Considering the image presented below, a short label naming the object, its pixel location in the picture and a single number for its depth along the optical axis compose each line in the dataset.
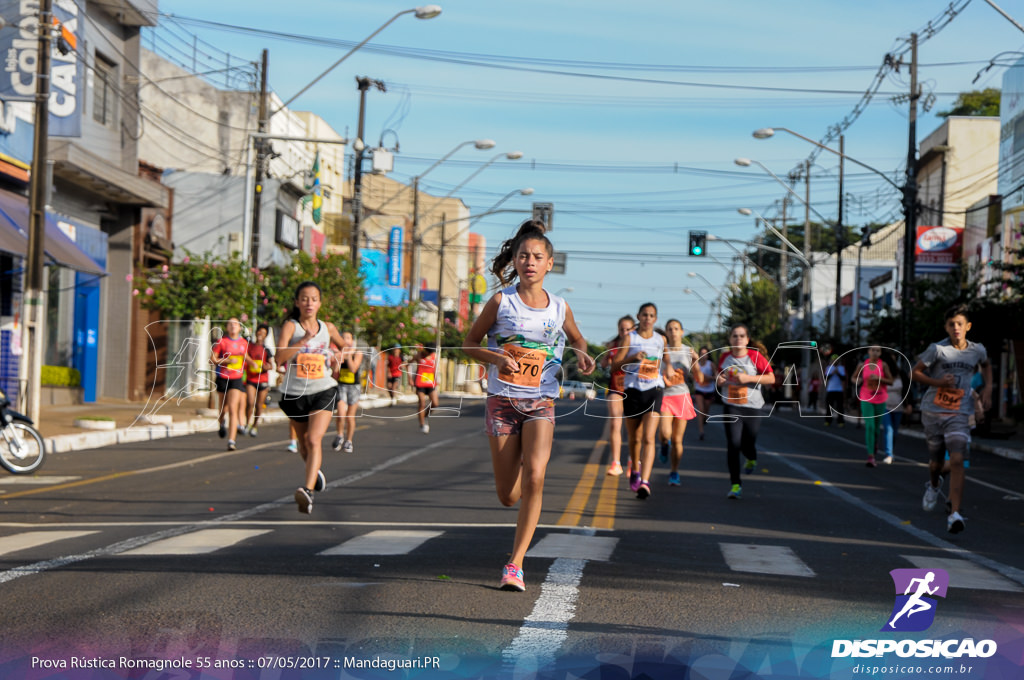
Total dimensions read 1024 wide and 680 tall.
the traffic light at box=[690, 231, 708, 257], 43.14
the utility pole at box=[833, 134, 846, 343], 48.97
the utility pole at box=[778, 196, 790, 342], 66.32
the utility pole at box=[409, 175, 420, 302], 53.47
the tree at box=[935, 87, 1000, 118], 73.38
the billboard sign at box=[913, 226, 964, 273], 53.81
